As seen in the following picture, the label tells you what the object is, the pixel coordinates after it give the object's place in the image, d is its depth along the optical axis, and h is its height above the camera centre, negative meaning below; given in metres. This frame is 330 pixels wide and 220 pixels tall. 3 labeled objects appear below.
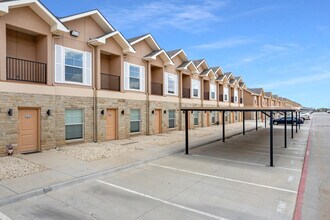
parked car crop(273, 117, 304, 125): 37.86 -1.92
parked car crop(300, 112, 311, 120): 52.94 -1.47
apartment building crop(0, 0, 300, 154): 11.40 +1.84
